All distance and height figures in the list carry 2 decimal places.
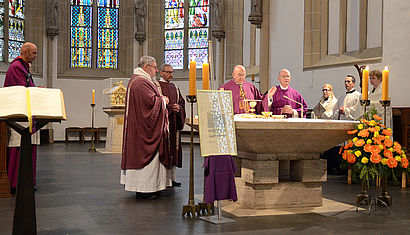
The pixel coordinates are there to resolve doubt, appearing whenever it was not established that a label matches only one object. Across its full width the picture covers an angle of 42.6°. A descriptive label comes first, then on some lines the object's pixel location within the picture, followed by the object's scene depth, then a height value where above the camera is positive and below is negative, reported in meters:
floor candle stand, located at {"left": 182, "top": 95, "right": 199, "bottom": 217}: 5.71 -1.10
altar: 5.85 -0.65
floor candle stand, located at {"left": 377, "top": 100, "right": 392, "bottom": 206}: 6.44 -1.13
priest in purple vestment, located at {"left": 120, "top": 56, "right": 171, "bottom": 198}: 6.96 -0.52
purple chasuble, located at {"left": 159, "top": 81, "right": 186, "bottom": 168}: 7.88 -0.30
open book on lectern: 4.06 -0.02
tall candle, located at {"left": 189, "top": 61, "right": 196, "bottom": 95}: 5.59 +0.25
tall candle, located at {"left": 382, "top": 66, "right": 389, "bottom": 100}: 6.30 +0.23
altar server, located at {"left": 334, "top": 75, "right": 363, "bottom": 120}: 9.27 -0.02
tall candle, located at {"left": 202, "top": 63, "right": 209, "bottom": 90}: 5.62 +0.29
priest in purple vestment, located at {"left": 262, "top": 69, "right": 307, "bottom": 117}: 7.80 +0.09
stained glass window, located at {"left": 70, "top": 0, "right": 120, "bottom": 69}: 20.95 +2.77
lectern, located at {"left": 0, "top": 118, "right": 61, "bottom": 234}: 4.13 -0.71
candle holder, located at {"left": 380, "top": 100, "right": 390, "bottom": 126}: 6.37 +0.02
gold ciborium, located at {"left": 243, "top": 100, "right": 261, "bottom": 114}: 6.33 +0.00
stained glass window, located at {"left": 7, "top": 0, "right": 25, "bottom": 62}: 19.11 +2.70
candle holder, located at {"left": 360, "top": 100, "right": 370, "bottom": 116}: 6.42 +0.03
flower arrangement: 5.88 -0.55
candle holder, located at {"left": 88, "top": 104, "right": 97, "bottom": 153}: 14.98 -1.38
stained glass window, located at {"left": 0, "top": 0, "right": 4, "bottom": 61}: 18.73 +2.59
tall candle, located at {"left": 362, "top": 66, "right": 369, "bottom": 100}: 6.32 +0.27
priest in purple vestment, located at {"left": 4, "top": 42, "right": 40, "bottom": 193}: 7.21 +0.30
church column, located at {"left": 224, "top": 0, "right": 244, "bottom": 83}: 18.56 +2.49
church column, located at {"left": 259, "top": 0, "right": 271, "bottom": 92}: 15.23 +1.75
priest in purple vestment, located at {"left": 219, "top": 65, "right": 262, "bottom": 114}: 7.51 +0.13
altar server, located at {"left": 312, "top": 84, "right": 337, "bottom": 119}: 9.70 -0.02
